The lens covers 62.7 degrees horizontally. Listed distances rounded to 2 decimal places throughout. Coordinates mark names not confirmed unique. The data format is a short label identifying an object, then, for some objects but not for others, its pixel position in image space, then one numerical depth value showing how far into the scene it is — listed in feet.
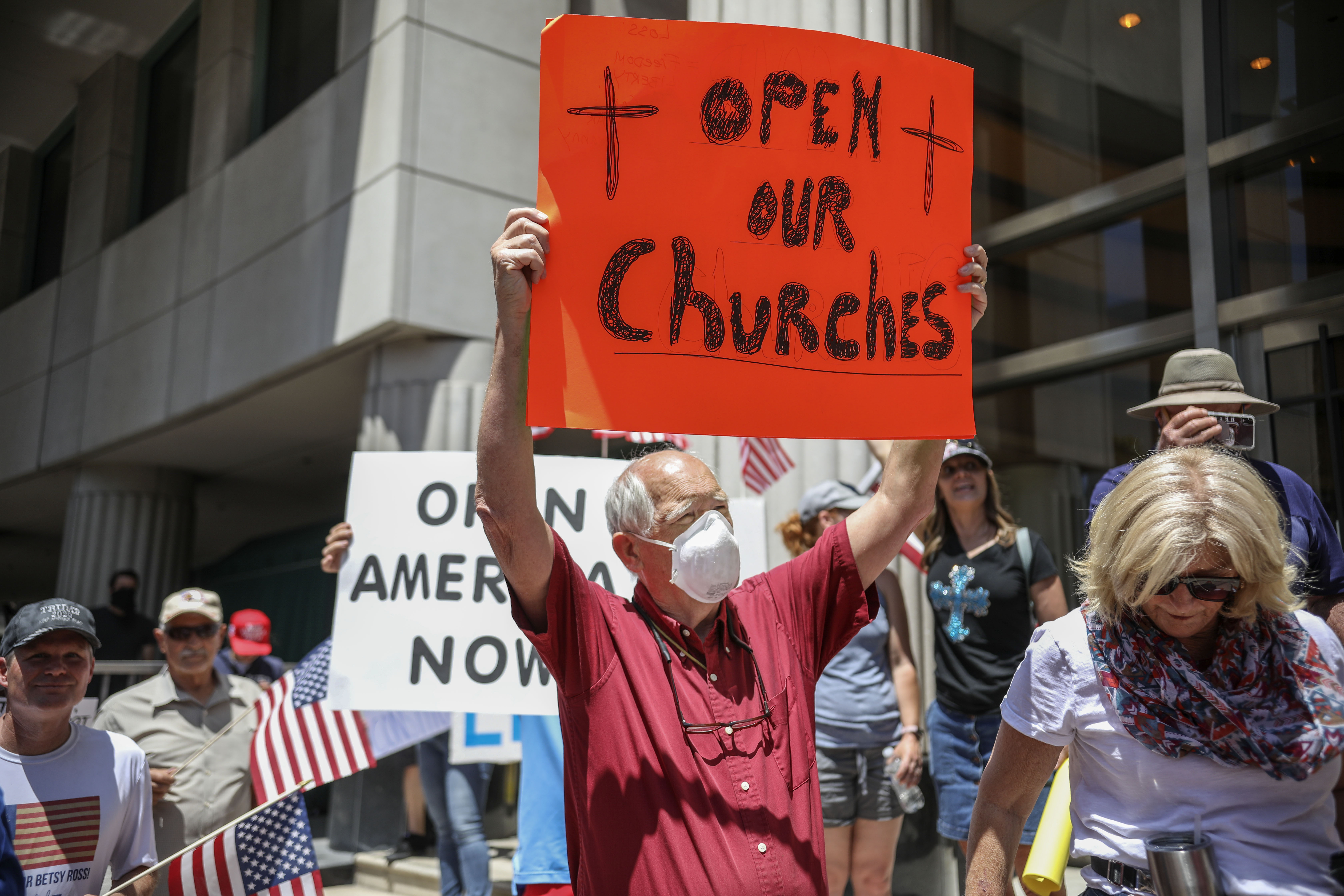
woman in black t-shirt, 13.20
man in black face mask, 31.22
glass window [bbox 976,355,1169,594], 20.80
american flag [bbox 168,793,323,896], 11.01
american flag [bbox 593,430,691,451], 17.03
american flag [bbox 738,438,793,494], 18.24
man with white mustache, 13.99
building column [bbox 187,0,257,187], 36.96
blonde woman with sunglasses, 5.70
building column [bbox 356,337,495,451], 27.48
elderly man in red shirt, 6.38
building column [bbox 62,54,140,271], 43.57
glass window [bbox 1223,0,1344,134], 18.03
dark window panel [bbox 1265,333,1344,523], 16.80
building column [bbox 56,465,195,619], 43.11
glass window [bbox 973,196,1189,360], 20.45
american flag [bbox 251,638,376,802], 14.35
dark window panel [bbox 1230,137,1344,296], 17.81
